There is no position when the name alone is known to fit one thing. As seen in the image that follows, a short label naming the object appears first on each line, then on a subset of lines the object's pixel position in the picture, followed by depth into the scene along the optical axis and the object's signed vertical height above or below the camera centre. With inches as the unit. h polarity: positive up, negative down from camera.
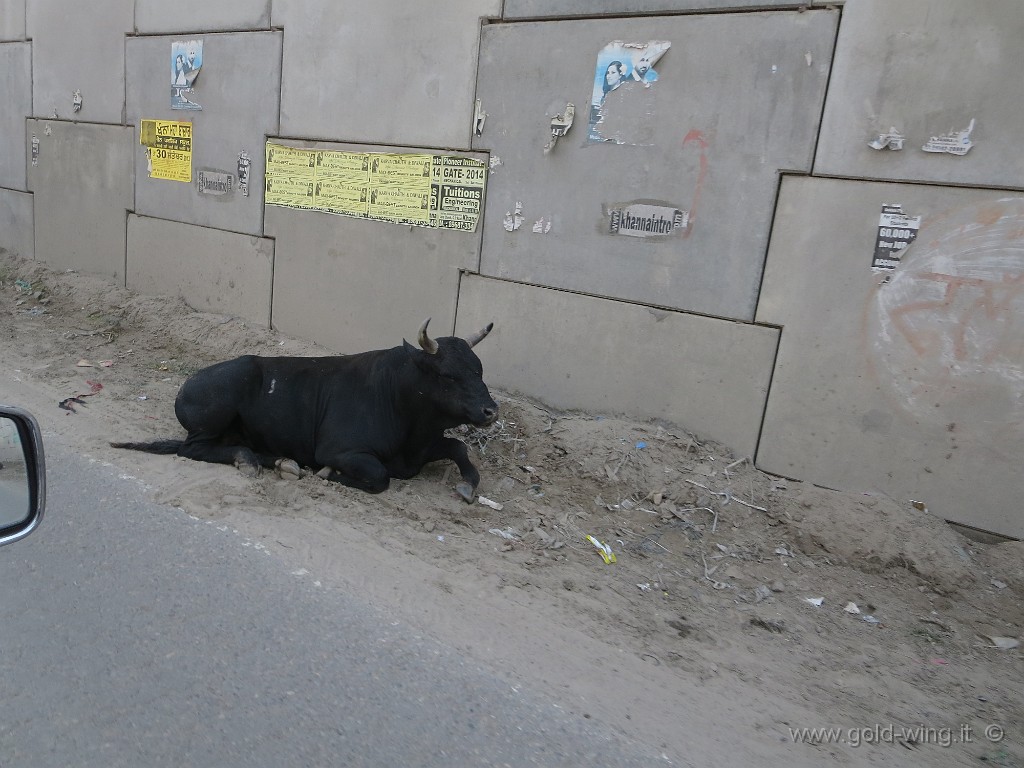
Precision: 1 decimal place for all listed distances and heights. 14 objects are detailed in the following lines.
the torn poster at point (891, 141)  179.9 +25.4
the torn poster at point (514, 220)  243.4 -1.7
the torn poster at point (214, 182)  327.0 -1.2
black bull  201.5 -56.1
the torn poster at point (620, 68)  213.3 +41.5
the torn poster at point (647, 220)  213.6 +2.5
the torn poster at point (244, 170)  318.7 +4.8
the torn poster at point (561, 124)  228.8 +26.4
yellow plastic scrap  173.8 -69.4
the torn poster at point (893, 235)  180.2 +5.2
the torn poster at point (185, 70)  333.4 +42.9
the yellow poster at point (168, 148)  343.6 +10.8
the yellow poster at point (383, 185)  255.6 +4.2
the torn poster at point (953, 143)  172.2 +25.5
